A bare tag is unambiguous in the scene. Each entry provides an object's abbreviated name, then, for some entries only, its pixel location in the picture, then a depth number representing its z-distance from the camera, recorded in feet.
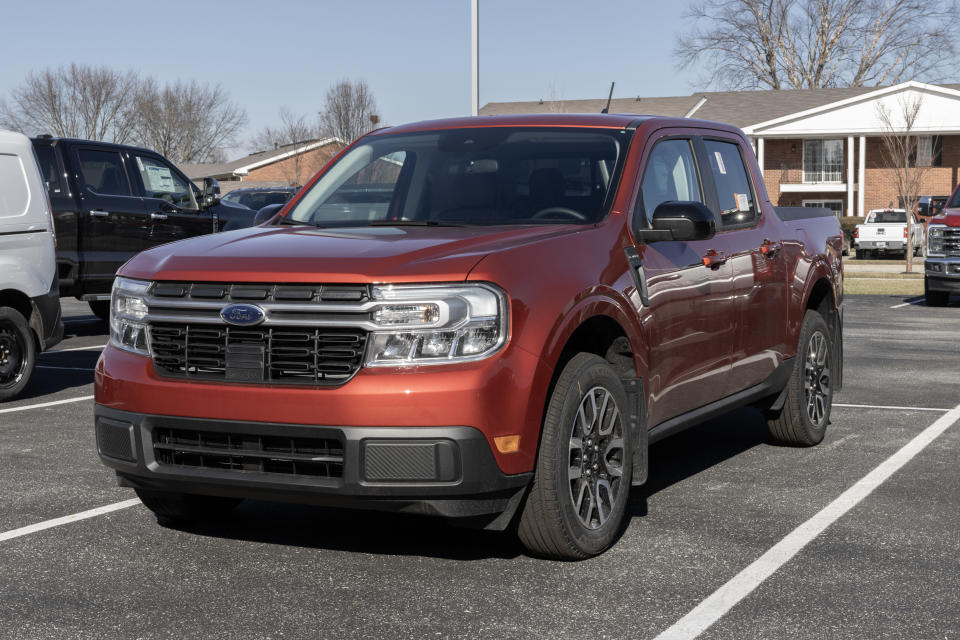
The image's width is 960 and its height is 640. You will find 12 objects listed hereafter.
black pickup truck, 44.21
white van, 31.42
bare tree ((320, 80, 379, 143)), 223.30
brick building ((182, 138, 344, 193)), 225.15
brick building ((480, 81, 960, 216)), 164.35
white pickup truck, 136.05
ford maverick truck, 14.29
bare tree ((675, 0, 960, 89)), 219.20
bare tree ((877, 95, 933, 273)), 152.66
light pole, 69.56
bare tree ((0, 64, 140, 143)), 265.75
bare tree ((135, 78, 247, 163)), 275.59
